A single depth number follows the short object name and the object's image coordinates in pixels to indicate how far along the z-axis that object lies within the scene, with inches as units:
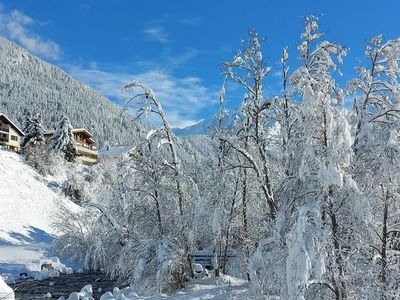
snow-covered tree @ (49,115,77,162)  2506.2
